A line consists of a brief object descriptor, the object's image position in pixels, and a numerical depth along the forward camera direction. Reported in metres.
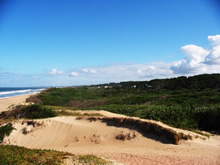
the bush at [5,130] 13.50
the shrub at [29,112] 16.27
